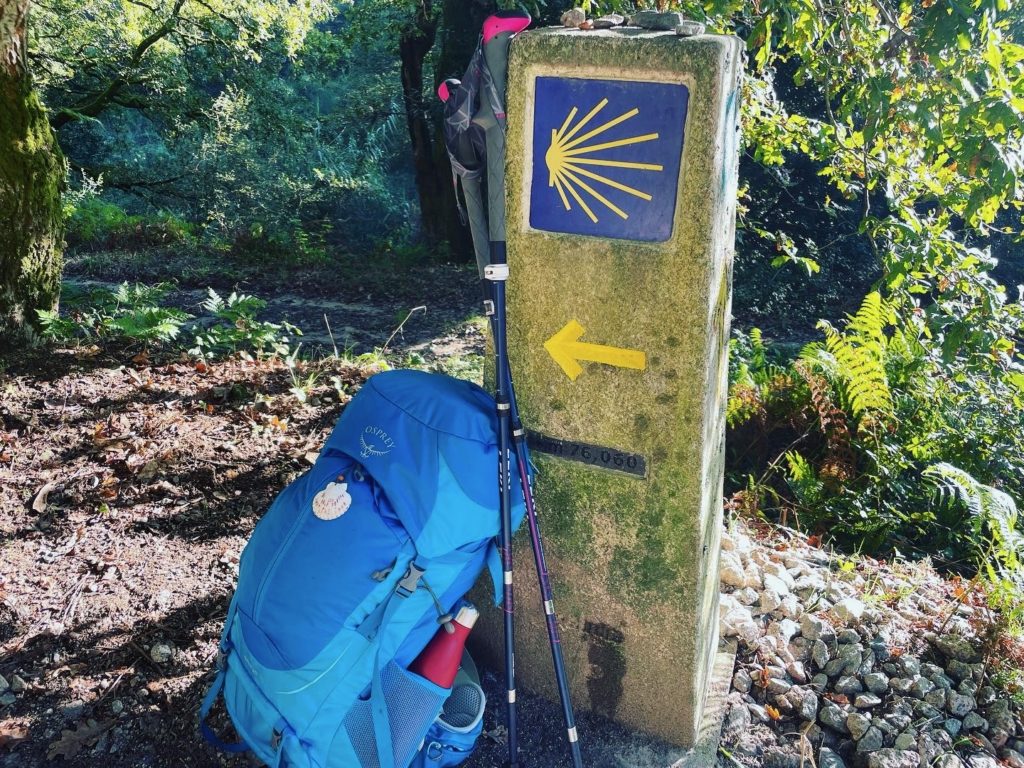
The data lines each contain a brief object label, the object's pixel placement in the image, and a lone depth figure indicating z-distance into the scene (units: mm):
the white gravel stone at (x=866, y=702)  2740
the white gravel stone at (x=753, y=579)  3324
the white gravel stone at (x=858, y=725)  2625
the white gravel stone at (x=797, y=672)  2844
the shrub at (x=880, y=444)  4590
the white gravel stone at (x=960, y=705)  2742
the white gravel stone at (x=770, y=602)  3184
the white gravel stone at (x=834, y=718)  2670
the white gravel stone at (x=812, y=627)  3029
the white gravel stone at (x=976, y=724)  2703
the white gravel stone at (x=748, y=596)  3225
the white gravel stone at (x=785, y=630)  3004
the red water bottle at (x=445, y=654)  2275
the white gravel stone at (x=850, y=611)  3119
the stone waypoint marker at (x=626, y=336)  1925
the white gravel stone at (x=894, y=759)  2510
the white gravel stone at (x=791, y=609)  3145
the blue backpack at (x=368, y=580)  2115
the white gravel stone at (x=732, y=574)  3340
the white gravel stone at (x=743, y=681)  2784
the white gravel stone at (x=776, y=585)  3289
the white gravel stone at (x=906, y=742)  2588
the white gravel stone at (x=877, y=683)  2805
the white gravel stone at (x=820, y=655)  2910
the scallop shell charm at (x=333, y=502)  2160
